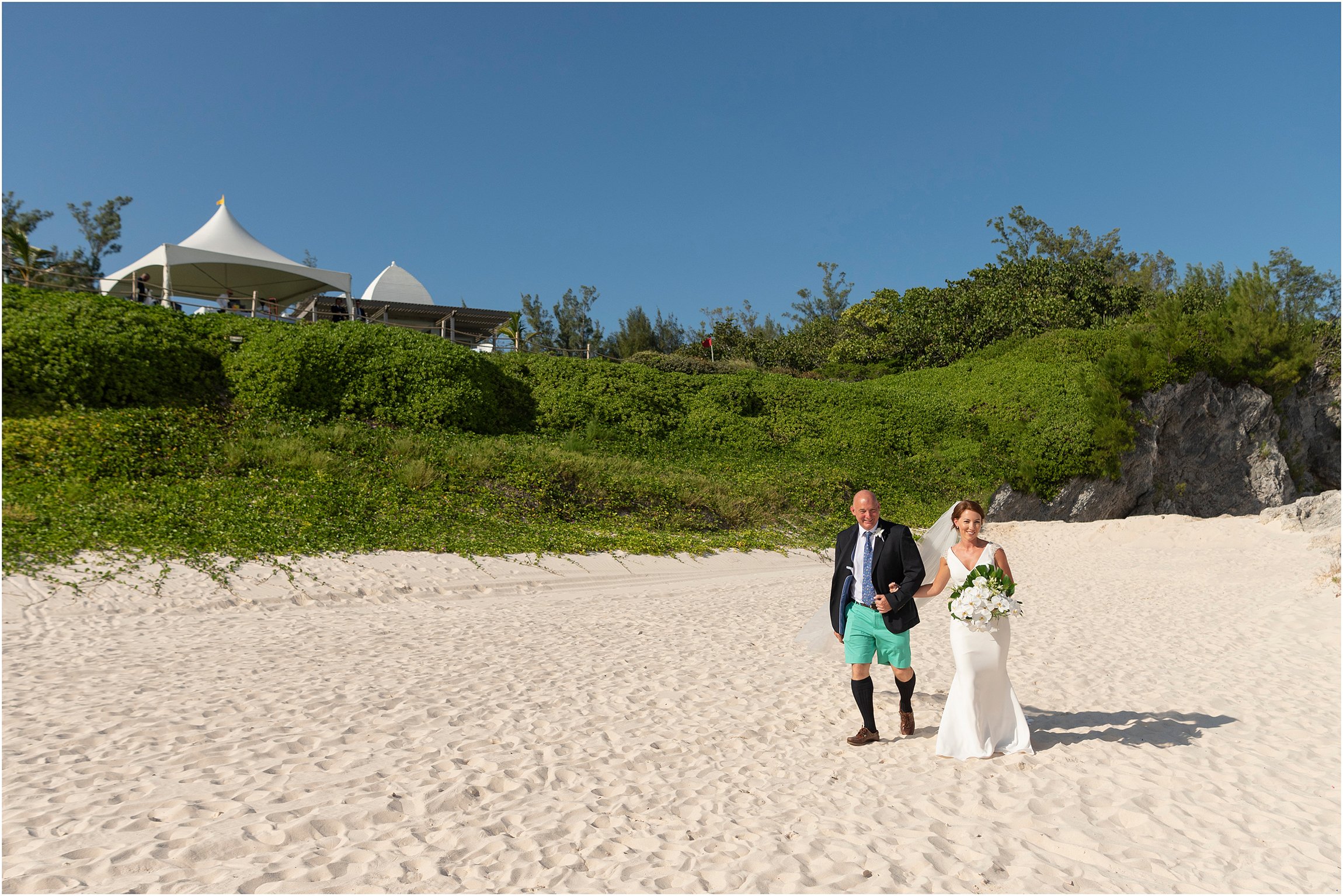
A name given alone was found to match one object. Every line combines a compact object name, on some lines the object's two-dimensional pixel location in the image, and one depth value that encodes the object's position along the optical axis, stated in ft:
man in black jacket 17.69
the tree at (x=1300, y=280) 214.48
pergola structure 84.64
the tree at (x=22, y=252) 83.79
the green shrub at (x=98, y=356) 48.19
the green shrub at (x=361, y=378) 59.06
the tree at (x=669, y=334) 189.16
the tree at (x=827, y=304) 205.46
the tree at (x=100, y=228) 164.14
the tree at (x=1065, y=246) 162.30
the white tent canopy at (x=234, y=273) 73.97
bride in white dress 17.03
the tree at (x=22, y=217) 152.35
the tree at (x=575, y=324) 178.91
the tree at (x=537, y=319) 177.17
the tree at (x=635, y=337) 171.63
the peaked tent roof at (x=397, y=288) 106.63
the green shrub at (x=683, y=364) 99.40
